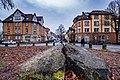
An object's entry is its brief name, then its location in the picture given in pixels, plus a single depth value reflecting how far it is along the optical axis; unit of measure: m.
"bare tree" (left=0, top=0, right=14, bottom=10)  7.37
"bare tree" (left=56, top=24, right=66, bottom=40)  47.34
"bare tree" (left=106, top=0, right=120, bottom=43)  18.30
